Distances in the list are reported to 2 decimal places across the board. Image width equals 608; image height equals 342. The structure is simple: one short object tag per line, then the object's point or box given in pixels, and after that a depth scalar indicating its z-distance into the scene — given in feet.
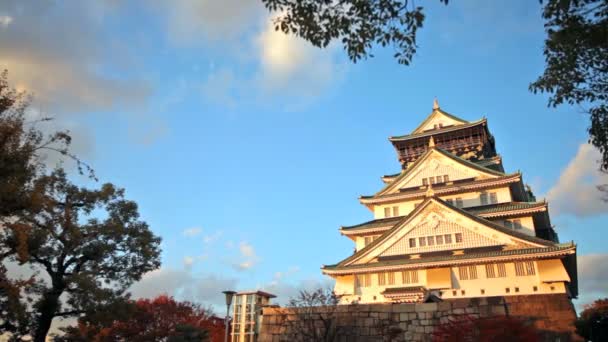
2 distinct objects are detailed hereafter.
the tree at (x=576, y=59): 26.73
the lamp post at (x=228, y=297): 56.08
